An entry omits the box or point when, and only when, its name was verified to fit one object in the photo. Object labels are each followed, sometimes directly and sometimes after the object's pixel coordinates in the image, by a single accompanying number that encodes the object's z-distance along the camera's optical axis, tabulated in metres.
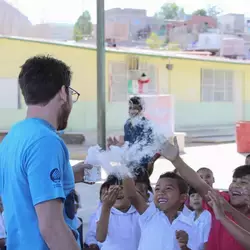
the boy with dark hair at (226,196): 2.51
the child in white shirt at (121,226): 3.17
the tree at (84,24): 43.45
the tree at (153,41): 31.21
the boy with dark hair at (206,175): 3.78
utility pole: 5.47
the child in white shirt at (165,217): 2.78
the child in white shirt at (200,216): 2.95
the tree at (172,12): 69.81
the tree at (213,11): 68.09
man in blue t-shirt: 1.66
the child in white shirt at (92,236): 3.47
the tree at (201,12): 63.22
